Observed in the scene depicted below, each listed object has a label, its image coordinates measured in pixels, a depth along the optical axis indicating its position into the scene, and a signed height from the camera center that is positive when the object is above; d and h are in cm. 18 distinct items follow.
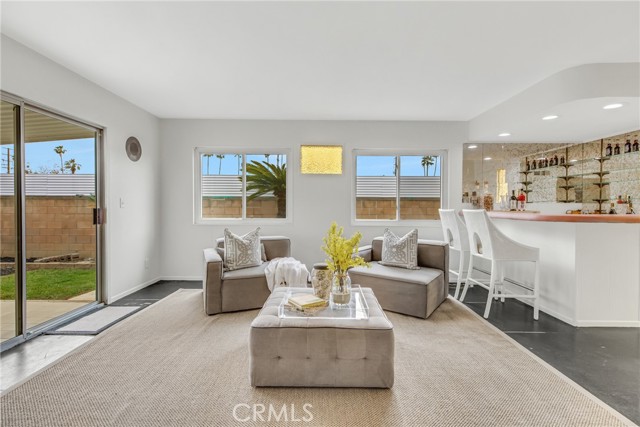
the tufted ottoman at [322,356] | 197 -94
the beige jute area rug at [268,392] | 171 -115
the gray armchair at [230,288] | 328 -88
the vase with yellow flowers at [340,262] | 228 -41
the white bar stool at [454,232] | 389 -32
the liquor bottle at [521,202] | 467 +8
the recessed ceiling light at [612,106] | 316 +103
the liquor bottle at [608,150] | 477 +88
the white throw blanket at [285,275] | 340 -76
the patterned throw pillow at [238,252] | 358 -55
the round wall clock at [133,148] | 408 +72
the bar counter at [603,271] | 302 -59
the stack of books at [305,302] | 223 -70
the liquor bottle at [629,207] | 440 +3
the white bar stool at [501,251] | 323 -45
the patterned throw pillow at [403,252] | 367 -54
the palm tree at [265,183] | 498 +34
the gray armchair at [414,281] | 321 -80
